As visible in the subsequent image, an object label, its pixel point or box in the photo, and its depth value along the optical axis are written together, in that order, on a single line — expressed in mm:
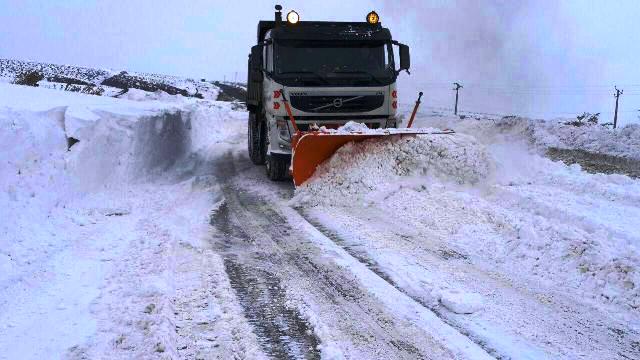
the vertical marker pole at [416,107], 8836
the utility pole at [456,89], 34141
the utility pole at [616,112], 31797
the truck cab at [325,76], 8328
